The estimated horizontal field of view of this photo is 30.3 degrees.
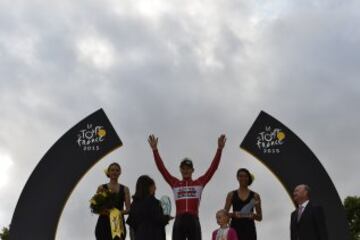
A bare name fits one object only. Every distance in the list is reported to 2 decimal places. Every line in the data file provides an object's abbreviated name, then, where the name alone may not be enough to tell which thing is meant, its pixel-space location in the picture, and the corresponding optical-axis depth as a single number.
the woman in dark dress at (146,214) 8.66
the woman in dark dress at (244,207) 10.55
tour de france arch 13.96
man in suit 8.05
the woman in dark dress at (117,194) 10.30
